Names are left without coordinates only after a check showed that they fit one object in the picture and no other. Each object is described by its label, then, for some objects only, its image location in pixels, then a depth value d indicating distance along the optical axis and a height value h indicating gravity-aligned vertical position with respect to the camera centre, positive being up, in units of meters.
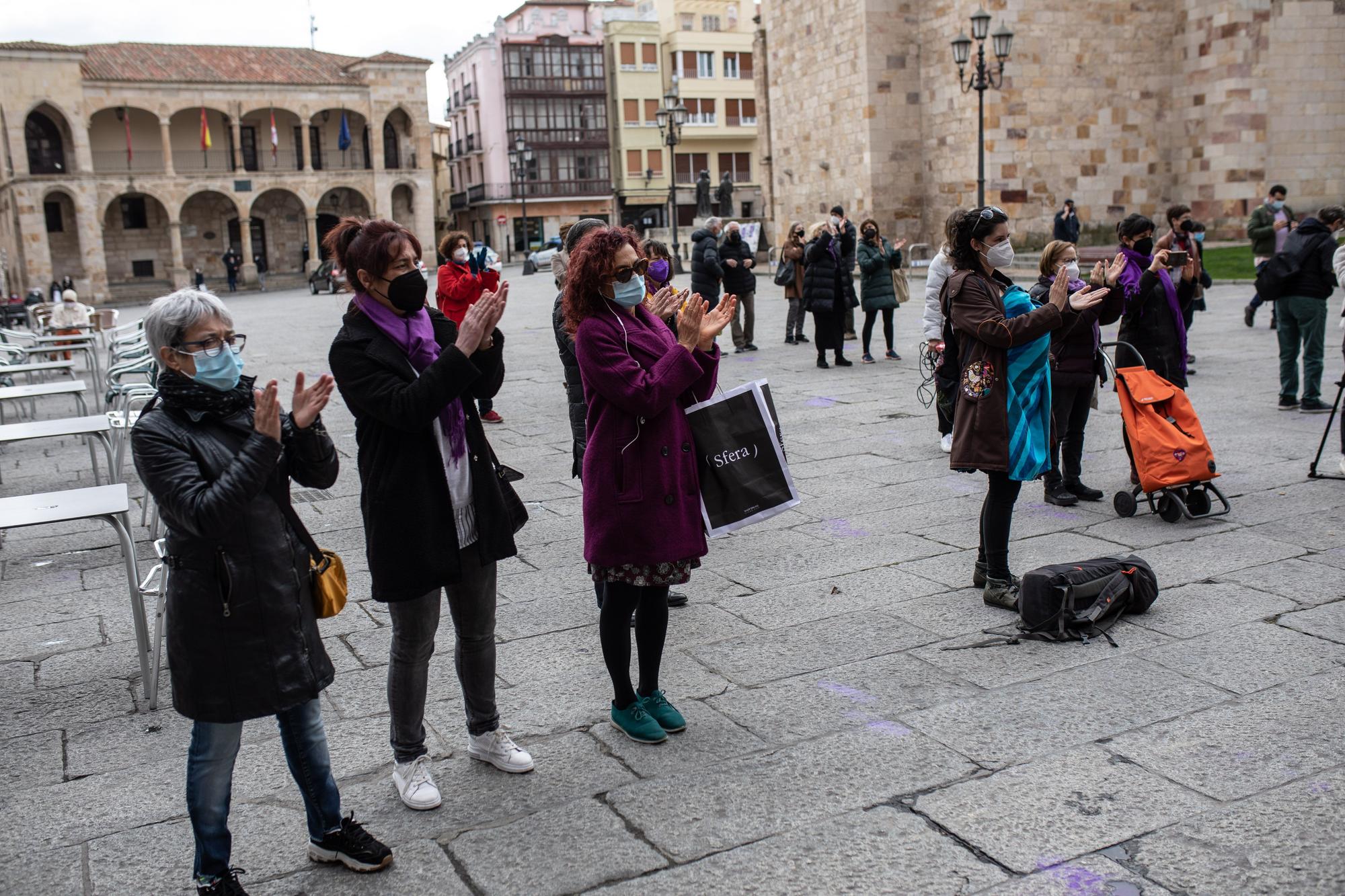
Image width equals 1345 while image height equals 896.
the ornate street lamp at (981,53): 19.13 +3.15
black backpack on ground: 4.33 -1.36
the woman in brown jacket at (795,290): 13.35 -0.49
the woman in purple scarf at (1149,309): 6.72 -0.44
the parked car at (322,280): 37.73 -0.28
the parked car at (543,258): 40.94 +0.09
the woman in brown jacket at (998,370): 4.49 -0.51
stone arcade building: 43.97 +4.88
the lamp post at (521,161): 38.91 +4.28
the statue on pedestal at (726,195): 34.47 +1.68
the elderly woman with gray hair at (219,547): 2.60 -0.62
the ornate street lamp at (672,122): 28.89 +3.41
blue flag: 48.31 +5.45
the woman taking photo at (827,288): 11.53 -0.40
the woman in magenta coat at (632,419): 3.31 -0.47
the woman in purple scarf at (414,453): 2.99 -0.50
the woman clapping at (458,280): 9.35 -0.12
